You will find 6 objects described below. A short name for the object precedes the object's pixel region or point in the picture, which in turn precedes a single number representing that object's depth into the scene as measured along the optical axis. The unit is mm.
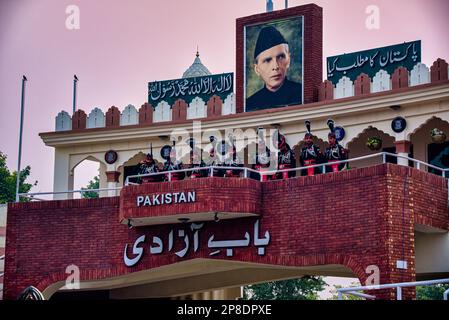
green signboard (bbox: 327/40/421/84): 35031
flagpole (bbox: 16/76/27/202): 38025
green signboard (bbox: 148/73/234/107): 38500
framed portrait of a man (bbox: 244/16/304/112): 36781
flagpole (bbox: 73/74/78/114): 41578
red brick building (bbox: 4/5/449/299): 30656
